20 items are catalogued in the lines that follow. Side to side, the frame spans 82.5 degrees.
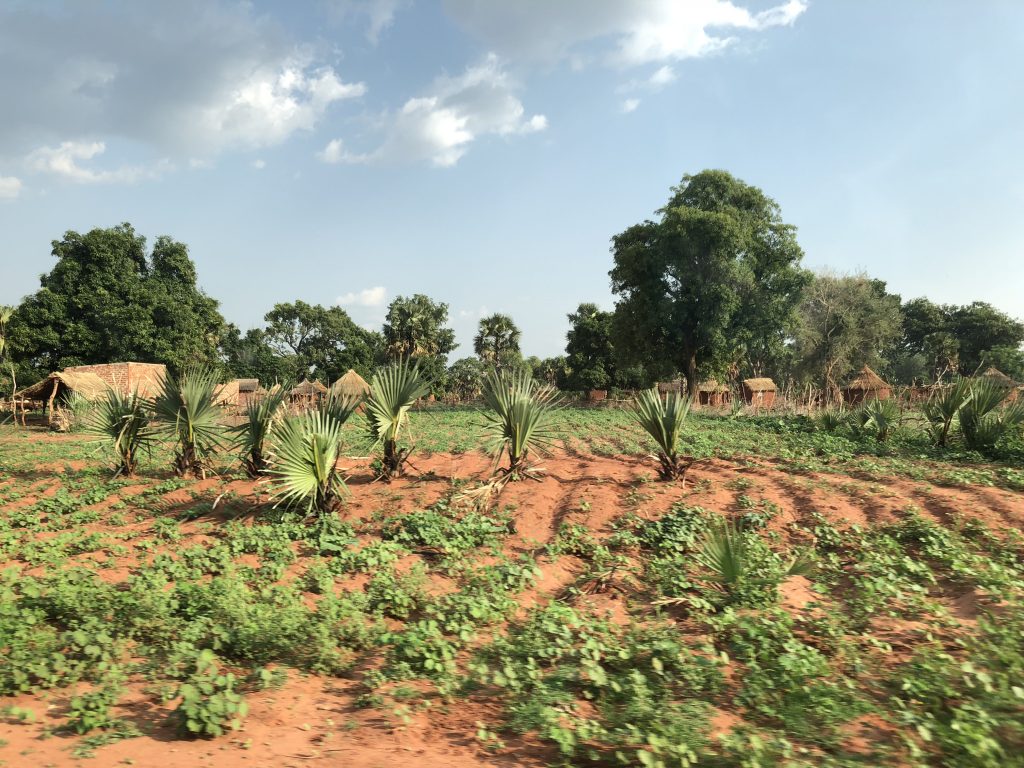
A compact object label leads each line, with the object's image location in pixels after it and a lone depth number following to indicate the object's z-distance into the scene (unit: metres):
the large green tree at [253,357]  45.38
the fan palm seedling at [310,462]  7.09
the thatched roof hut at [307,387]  37.34
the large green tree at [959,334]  45.44
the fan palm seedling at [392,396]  7.98
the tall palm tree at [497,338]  49.50
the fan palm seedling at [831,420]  16.08
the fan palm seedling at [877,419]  13.94
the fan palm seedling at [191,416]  9.31
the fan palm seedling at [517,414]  7.97
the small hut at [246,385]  40.95
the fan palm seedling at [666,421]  8.30
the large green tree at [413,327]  41.03
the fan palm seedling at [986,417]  11.55
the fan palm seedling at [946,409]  12.17
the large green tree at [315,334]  50.62
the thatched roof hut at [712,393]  37.28
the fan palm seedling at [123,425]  9.84
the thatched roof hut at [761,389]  37.97
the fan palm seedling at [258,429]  8.46
